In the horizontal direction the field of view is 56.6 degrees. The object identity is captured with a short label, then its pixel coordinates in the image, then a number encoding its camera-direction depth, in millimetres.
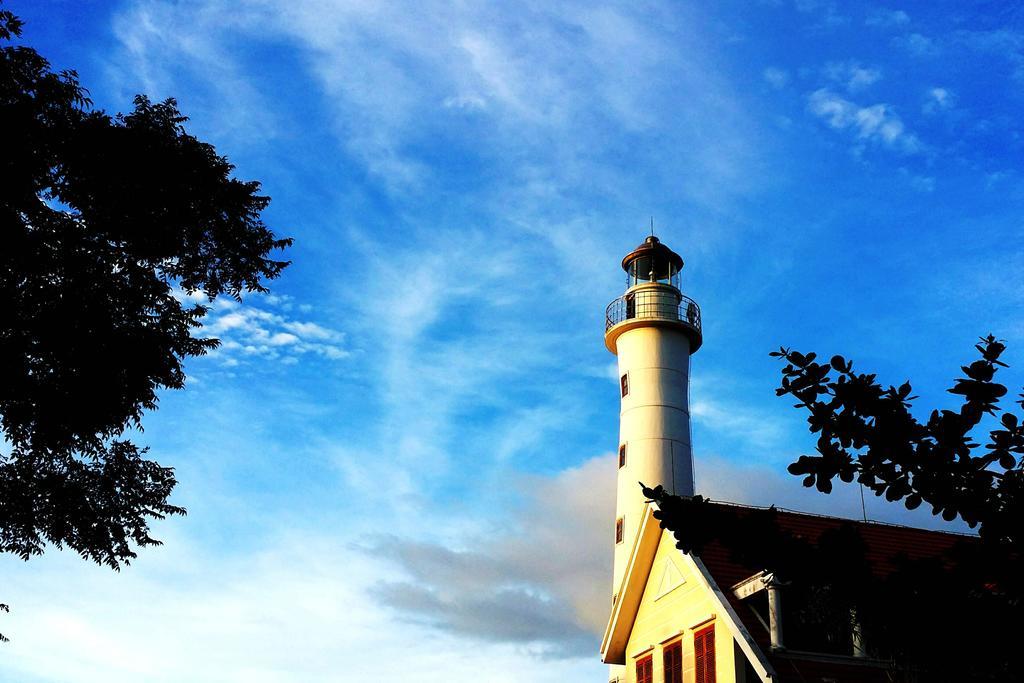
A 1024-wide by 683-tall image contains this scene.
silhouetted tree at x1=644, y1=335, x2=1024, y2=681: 6402
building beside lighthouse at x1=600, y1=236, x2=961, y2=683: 17719
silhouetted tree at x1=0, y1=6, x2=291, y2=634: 17062
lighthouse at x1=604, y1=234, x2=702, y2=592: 35250
